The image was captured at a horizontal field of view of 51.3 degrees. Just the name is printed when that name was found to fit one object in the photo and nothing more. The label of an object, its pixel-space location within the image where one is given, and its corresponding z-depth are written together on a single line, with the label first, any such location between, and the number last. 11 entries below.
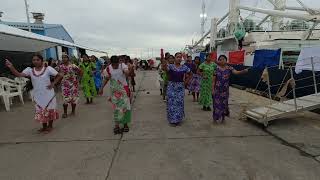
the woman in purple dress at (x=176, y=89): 6.89
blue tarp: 12.62
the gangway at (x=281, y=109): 6.77
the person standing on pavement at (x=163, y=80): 10.79
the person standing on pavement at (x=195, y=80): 10.55
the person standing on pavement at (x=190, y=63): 10.76
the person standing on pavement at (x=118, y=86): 6.37
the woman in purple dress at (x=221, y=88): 7.02
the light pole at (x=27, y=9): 30.02
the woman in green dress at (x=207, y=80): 8.79
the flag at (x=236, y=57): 17.07
